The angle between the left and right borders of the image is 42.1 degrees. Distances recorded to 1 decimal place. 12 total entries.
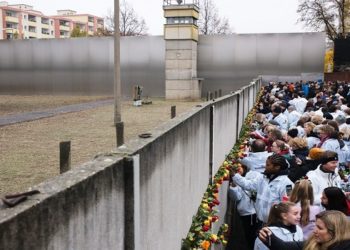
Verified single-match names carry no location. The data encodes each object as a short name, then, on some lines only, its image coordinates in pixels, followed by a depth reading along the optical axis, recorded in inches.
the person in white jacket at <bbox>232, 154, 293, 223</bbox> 240.2
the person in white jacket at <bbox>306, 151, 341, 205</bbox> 244.1
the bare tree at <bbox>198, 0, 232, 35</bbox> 2768.2
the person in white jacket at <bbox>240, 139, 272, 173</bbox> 302.1
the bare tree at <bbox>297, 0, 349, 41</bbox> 2021.4
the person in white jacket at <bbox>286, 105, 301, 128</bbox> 515.8
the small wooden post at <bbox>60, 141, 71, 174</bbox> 273.7
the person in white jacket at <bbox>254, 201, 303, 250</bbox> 185.3
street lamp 788.6
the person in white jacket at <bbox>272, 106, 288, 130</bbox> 493.0
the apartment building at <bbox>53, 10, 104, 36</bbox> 6085.6
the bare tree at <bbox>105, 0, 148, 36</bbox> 3022.1
